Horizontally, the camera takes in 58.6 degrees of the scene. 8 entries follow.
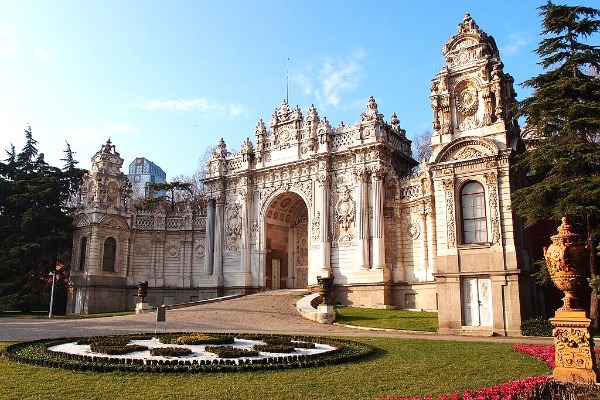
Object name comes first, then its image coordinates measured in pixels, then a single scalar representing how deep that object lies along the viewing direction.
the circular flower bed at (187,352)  11.42
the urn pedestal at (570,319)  9.58
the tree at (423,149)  53.09
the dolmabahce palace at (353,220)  22.08
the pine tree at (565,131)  19.30
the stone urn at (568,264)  9.84
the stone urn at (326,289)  26.86
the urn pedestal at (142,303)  31.89
